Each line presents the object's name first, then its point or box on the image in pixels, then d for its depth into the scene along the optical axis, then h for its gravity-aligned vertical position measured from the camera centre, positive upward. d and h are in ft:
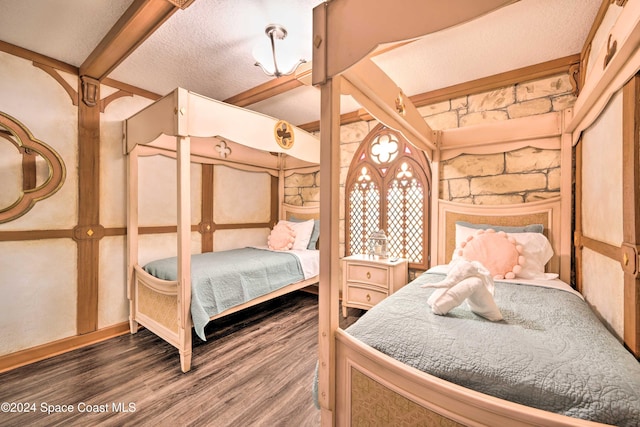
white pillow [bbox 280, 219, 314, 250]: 11.69 -0.90
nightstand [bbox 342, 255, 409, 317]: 8.59 -2.25
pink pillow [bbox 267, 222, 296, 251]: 11.55 -1.12
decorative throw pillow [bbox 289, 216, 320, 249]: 11.93 -1.09
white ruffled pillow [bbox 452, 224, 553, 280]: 6.42 -0.96
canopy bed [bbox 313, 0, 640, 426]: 2.55 -1.67
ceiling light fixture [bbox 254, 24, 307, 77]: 6.16 +3.89
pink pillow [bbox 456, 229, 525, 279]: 6.40 -0.98
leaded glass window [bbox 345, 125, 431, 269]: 9.41 +0.70
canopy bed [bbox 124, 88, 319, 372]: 6.52 -1.22
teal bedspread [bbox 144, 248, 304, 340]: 7.03 -2.00
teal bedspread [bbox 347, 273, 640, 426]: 2.52 -1.68
